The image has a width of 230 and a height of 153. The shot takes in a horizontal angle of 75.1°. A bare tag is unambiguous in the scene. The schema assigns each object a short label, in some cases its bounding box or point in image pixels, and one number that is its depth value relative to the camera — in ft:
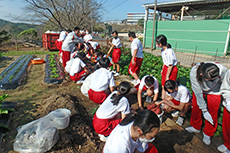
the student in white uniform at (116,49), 18.83
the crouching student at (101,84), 10.07
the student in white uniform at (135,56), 14.37
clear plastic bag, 6.89
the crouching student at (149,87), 10.28
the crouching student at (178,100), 10.05
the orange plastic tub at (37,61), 26.16
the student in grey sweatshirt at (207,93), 7.35
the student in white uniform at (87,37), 25.00
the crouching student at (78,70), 15.16
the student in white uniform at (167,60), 11.40
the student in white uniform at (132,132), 4.56
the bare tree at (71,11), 30.53
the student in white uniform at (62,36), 22.79
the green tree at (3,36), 44.07
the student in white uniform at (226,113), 7.23
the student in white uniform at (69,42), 18.47
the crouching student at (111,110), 7.33
